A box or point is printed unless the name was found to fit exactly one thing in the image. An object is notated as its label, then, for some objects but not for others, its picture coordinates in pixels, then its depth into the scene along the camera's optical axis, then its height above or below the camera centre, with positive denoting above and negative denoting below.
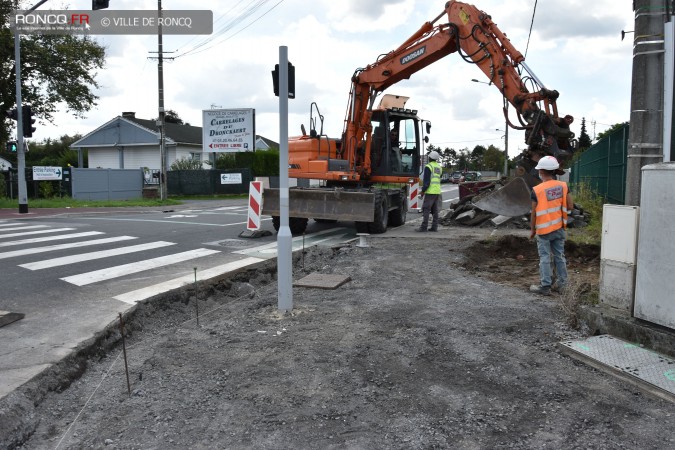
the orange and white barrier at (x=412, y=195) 18.31 -0.43
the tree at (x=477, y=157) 107.86 +4.98
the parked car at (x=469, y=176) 65.04 +0.65
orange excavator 10.84 +1.06
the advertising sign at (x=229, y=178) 35.34 +0.32
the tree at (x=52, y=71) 26.97 +5.70
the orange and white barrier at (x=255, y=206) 12.40 -0.52
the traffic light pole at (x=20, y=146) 20.45 +1.47
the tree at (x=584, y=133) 75.43 +7.12
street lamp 52.38 +3.60
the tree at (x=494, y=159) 95.07 +3.90
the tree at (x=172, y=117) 74.41 +9.21
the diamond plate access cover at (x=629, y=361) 3.96 -1.40
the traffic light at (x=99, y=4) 14.84 +4.82
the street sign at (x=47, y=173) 27.91 +0.56
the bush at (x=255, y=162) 39.59 +1.54
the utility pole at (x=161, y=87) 26.61 +4.64
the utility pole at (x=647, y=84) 5.00 +0.88
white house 45.44 +3.31
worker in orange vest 6.88 -0.48
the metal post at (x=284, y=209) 5.94 -0.29
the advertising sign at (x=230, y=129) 34.78 +3.42
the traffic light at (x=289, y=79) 6.00 +1.13
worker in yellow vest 13.35 -0.17
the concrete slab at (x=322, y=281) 7.20 -1.32
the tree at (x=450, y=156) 113.18 +5.37
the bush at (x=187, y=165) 38.59 +1.28
